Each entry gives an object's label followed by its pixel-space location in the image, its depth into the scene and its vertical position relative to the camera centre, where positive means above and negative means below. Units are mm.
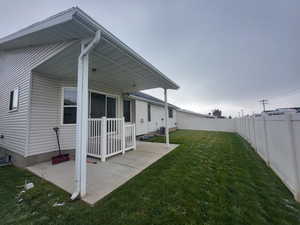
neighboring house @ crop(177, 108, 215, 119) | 17172 +1244
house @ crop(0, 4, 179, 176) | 2383 +1501
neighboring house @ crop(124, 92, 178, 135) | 8164 +588
